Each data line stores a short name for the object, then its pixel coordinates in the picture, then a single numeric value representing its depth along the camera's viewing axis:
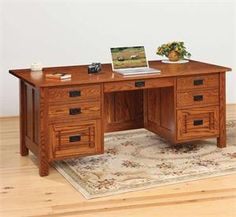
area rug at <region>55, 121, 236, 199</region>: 3.84
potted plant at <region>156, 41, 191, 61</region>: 4.83
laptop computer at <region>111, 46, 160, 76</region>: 4.40
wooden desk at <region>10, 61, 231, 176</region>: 4.02
